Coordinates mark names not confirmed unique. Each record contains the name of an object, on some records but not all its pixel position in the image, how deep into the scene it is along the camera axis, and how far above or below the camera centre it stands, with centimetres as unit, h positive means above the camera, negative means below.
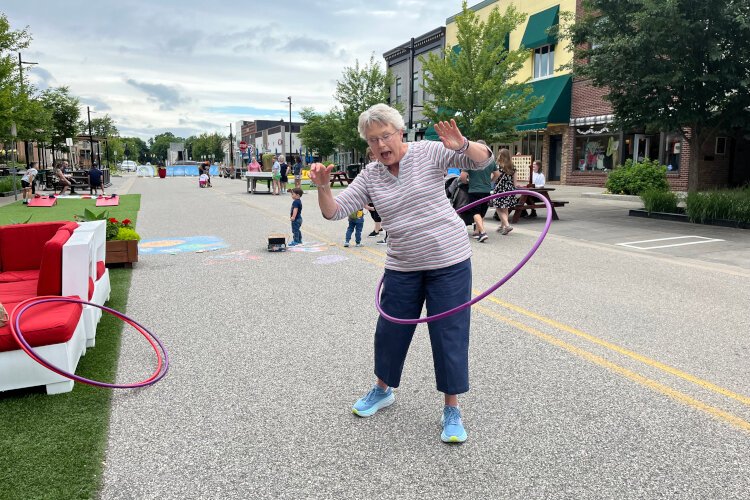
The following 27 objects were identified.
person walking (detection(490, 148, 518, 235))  1316 -28
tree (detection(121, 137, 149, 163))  14577 +521
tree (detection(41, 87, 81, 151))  4903 +442
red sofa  403 -110
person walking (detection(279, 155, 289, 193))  2853 -10
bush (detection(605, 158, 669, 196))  2372 -26
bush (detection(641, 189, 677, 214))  1656 -84
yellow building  3095 +477
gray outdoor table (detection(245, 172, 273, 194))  3030 -42
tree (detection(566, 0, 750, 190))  1345 +269
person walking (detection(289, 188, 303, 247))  1123 -91
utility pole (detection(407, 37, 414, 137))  4252 +413
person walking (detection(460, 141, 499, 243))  1172 -35
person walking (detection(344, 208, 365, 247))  1119 -107
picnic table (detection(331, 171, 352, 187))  3459 -45
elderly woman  336 -33
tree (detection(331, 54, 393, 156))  4231 +538
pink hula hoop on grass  377 -123
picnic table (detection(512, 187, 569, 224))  1559 -89
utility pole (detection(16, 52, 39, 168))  2650 +413
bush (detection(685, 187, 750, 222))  1405 -80
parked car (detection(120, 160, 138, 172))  10475 +31
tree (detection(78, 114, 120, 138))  9062 +644
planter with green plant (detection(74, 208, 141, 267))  908 -116
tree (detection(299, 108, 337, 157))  6200 +352
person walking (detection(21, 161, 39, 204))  2395 -56
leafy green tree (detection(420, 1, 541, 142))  2536 +388
